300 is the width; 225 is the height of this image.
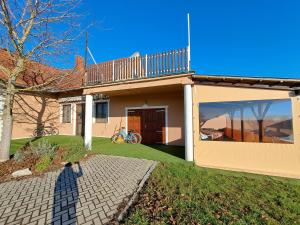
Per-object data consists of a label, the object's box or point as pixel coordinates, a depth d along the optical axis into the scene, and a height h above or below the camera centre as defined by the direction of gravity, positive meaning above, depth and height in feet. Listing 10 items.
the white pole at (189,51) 20.14 +8.43
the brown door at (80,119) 41.82 +0.54
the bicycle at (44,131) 39.69 -2.33
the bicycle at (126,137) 33.88 -3.28
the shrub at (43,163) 18.55 -4.83
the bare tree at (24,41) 20.70 +10.18
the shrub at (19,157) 21.07 -4.51
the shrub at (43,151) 22.26 -4.00
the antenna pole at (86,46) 29.76 +13.42
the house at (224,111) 17.25 +1.17
